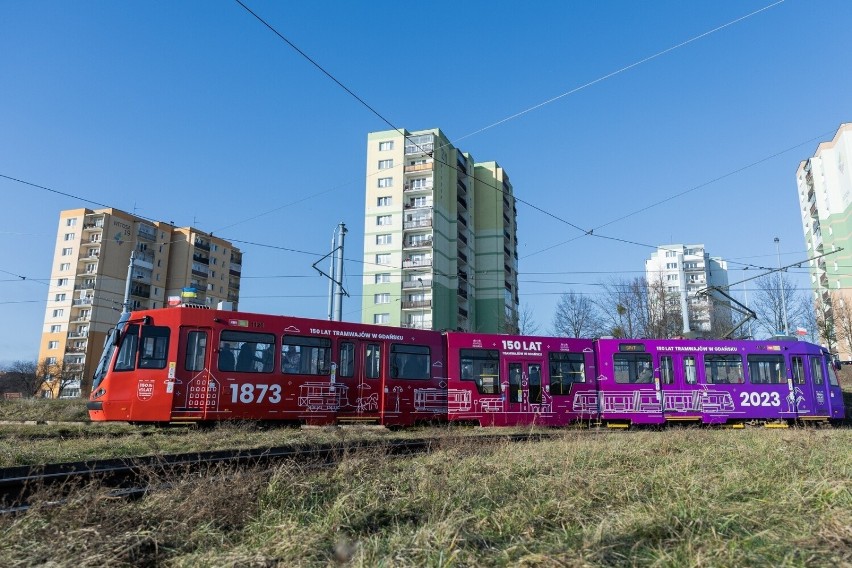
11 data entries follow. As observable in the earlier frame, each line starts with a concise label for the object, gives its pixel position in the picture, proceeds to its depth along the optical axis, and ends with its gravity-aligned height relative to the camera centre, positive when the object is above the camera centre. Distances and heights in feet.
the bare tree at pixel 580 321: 167.53 +22.06
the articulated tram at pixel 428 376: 43.37 +1.85
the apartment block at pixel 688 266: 327.67 +77.00
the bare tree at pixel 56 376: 202.86 +6.26
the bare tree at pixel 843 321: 149.38 +20.56
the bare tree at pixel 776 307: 163.43 +25.97
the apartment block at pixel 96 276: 220.23 +46.52
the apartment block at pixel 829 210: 178.50 +63.19
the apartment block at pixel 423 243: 182.50 +48.98
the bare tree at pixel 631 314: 156.83 +22.96
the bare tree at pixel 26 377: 190.49 +5.74
